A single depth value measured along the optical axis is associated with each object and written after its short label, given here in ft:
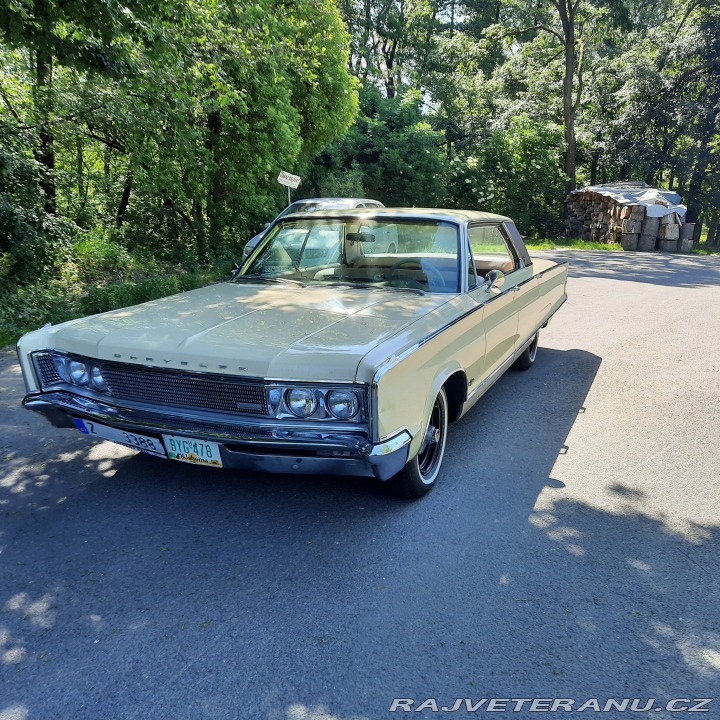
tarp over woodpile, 65.46
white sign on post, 36.81
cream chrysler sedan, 9.64
